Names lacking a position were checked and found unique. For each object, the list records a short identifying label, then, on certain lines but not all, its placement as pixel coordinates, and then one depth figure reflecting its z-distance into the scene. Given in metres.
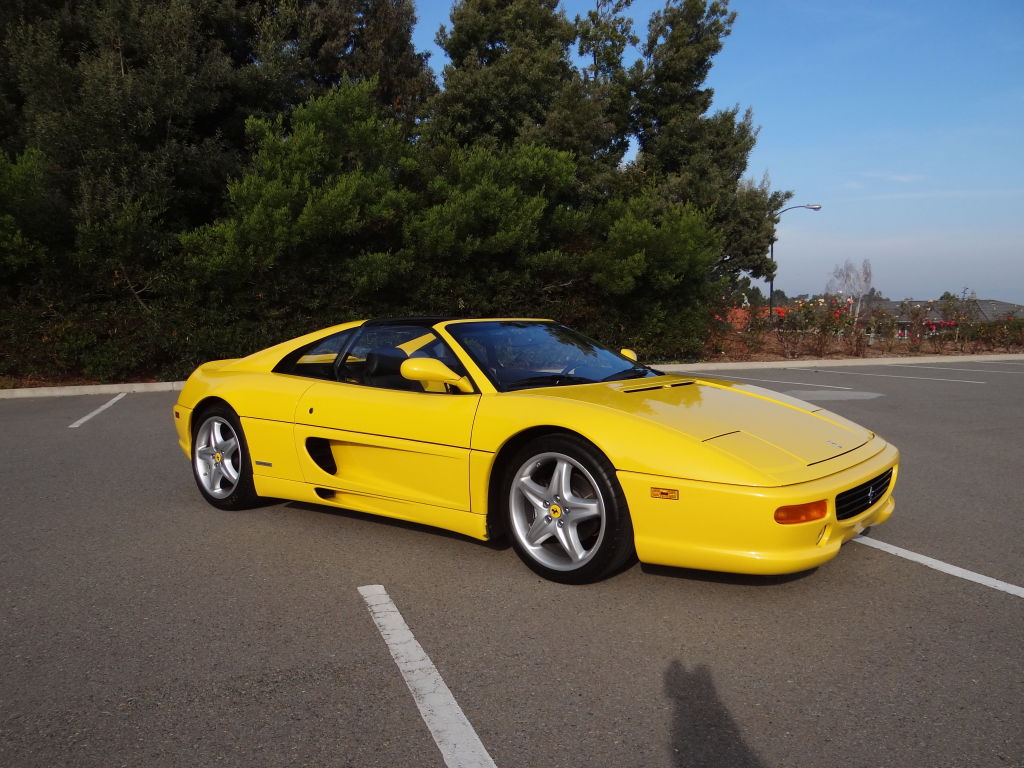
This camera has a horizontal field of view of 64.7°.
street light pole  33.54
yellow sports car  3.37
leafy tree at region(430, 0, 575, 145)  23.27
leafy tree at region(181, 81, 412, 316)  14.31
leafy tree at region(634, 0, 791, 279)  28.83
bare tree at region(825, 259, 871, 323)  47.35
